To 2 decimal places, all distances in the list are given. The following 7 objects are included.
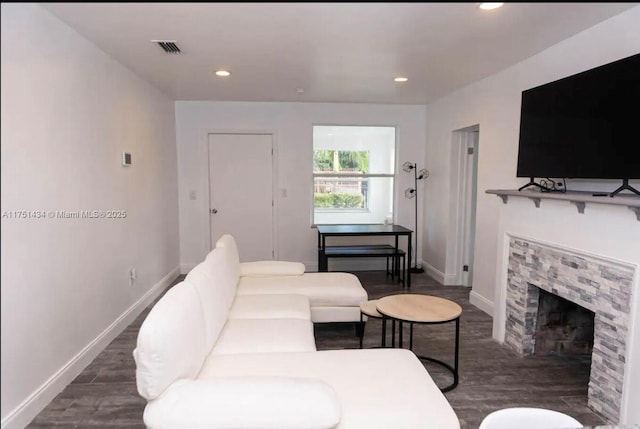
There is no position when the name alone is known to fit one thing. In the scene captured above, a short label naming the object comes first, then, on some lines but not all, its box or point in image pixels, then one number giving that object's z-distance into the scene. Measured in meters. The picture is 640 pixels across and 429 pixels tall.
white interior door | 5.20
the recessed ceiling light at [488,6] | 2.09
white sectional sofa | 1.33
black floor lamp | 5.29
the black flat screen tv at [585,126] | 2.06
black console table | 4.55
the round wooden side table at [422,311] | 2.36
